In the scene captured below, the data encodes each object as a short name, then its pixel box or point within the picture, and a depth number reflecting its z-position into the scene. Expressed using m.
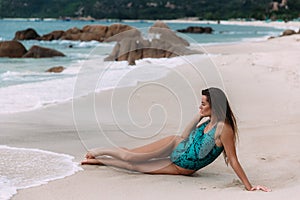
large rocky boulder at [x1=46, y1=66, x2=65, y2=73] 17.44
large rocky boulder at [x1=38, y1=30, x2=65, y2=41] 53.63
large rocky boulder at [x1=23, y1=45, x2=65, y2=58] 26.00
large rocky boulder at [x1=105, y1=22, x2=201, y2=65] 18.83
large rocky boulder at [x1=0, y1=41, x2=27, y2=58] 26.95
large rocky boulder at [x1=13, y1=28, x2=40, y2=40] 52.68
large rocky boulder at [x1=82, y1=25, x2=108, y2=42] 49.03
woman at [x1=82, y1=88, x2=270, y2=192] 4.26
